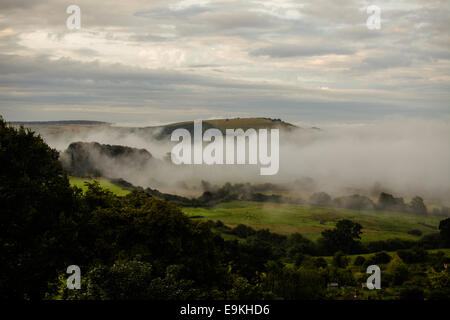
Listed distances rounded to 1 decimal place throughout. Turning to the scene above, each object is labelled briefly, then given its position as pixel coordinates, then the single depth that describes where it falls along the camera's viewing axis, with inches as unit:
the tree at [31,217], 1408.7
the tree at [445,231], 5534.5
